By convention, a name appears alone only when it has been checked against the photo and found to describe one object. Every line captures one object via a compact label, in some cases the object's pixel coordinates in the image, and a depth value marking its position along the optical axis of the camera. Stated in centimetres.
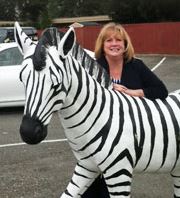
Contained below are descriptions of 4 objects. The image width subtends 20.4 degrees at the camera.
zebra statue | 313
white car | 1067
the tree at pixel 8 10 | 8438
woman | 386
